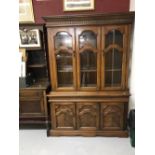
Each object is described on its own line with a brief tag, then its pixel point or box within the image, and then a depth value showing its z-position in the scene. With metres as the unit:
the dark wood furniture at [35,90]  2.84
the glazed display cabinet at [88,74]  2.59
